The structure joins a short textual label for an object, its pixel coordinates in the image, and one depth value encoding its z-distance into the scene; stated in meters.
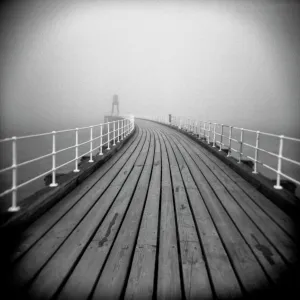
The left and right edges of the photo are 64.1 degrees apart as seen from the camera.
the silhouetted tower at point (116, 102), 66.00
